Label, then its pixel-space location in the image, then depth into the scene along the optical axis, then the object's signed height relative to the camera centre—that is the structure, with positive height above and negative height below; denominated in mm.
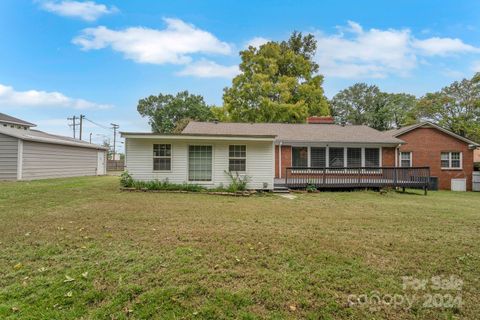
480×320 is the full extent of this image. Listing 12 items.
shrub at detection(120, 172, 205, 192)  11180 -926
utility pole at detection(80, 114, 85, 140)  34825 +6213
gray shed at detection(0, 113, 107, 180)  14203 +429
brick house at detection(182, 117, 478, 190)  14906 +1211
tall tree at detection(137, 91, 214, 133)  50406 +11372
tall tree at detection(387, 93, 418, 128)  38625 +9546
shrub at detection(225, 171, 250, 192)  11206 -775
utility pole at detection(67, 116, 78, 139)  38106 +6369
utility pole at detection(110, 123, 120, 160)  46469 +6001
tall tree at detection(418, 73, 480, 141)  27234 +7086
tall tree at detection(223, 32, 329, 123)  25859 +8175
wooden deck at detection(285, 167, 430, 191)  12844 -649
